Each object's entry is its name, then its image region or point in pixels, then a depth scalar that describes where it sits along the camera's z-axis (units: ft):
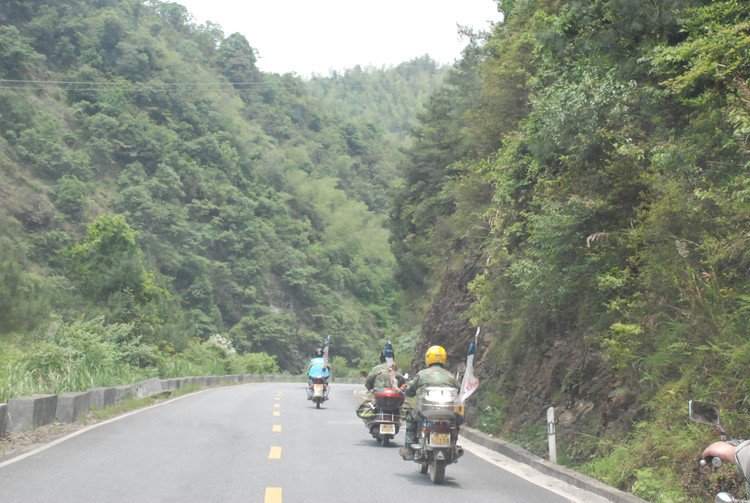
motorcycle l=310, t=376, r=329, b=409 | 71.92
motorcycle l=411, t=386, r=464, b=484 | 30.19
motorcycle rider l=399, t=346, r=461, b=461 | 32.94
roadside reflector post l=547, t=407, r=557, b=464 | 35.64
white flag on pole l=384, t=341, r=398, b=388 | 42.78
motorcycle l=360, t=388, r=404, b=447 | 42.04
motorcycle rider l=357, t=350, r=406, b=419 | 43.62
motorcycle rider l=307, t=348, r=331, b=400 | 73.15
